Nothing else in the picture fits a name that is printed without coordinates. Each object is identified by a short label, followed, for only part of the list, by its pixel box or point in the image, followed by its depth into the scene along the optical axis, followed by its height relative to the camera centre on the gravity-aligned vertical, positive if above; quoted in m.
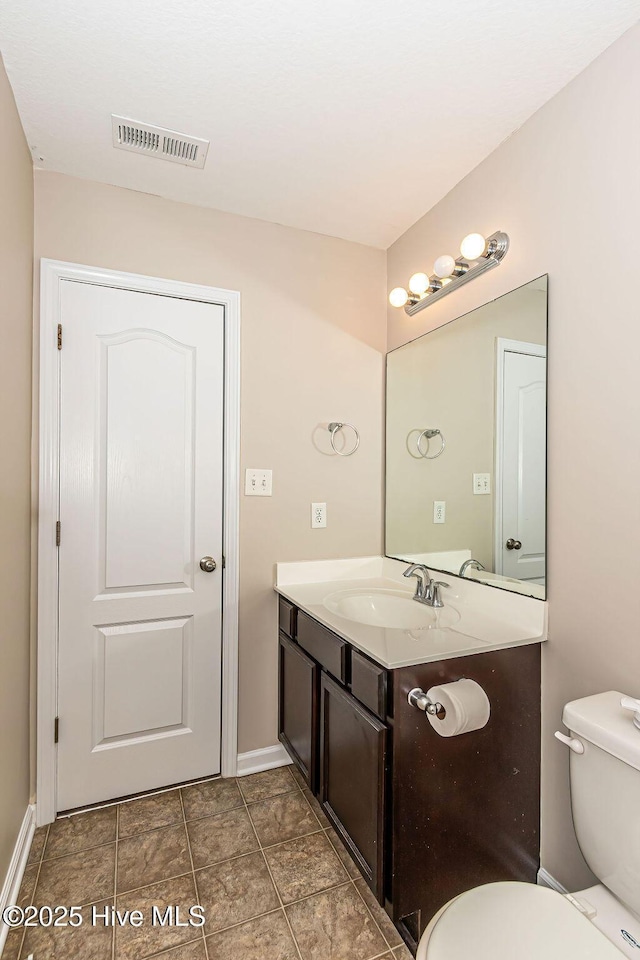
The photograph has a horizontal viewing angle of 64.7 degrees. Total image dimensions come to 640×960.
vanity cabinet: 1.34 -0.86
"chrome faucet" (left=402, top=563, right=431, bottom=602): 1.94 -0.41
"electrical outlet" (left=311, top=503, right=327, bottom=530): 2.27 -0.18
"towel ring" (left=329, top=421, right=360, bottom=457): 2.30 +0.21
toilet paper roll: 1.26 -0.58
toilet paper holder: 1.28 -0.58
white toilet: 0.96 -0.88
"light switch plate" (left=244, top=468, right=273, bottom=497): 2.15 -0.03
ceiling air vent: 1.65 +1.13
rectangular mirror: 1.60 +0.12
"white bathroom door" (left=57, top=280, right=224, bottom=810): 1.91 -0.27
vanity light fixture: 1.71 +0.76
